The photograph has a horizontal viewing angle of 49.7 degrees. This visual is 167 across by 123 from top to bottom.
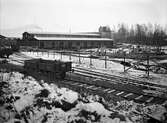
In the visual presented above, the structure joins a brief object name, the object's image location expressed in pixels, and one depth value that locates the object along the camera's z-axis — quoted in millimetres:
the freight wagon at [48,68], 16078
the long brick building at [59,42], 56969
